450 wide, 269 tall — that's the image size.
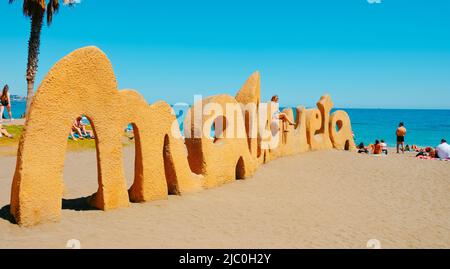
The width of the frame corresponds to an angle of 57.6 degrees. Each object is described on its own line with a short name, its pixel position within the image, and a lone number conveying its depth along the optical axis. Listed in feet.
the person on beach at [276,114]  51.47
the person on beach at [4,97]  62.69
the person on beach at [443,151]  58.54
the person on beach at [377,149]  64.59
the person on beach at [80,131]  65.82
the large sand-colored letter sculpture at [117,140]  22.24
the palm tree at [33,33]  60.80
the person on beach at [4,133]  59.06
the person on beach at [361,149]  69.14
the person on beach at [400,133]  71.90
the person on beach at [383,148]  70.68
